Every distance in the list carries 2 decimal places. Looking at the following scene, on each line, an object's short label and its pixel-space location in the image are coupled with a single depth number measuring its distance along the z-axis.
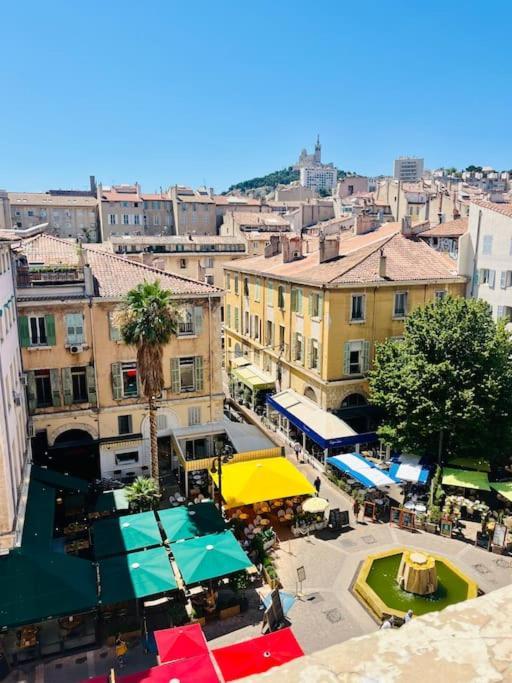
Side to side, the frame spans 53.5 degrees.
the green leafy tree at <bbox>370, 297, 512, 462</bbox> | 26.22
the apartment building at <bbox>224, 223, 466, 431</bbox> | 31.94
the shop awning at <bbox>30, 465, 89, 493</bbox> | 23.83
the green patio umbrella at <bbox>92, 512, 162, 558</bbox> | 19.30
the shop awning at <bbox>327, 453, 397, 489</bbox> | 25.12
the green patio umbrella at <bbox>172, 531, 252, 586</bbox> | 17.78
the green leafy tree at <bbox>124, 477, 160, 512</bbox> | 23.23
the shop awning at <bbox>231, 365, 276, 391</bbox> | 39.72
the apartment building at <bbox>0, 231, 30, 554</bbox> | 17.25
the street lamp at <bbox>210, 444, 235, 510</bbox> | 26.17
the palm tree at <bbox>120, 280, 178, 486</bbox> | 23.00
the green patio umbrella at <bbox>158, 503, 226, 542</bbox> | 20.20
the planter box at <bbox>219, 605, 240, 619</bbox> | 18.34
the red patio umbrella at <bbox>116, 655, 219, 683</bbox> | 13.02
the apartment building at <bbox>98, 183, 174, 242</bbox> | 89.50
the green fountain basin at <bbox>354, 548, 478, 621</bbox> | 18.17
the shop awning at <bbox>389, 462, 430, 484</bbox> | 25.83
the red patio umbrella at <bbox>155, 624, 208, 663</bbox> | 14.36
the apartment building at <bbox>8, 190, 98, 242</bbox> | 85.81
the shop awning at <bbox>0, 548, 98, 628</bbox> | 15.66
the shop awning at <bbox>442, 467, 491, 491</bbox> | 24.91
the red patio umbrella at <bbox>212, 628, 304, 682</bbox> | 13.64
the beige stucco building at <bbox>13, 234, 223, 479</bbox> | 25.58
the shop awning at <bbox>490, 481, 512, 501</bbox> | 23.81
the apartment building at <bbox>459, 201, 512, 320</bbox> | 31.95
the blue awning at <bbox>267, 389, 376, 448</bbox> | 28.95
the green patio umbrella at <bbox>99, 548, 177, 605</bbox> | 16.78
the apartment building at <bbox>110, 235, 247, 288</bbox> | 64.56
